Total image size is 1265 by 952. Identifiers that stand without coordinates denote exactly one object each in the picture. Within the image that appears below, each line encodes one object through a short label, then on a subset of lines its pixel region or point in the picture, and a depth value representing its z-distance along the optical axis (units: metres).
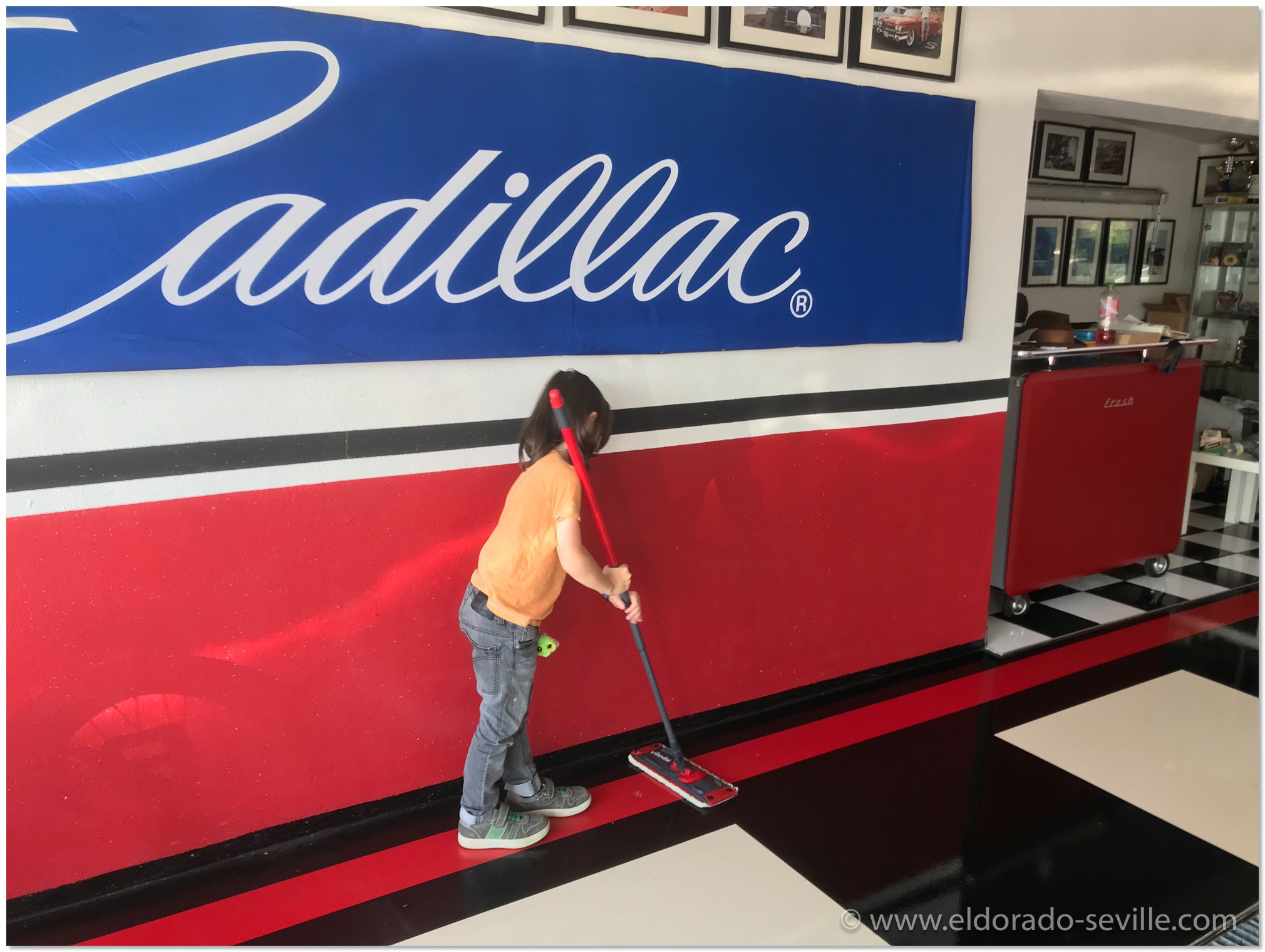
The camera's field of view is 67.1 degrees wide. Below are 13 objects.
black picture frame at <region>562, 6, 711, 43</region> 2.33
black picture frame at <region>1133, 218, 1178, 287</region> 5.55
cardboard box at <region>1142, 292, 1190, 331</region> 5.69
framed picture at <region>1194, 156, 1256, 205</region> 5.50
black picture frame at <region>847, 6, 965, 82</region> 2.80
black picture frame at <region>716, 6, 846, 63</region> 2.57
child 2.23
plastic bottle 3.98
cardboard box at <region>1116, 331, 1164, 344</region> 4.00
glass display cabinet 5.64
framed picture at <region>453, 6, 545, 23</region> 2.23
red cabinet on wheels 3.72
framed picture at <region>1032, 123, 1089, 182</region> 4.88
